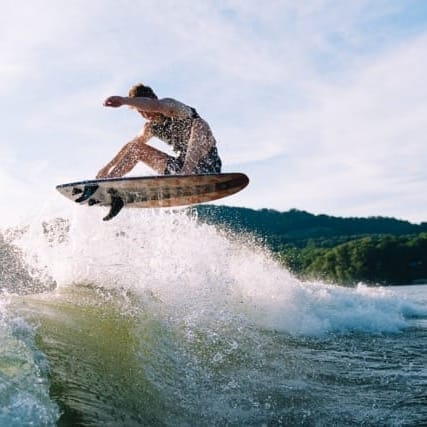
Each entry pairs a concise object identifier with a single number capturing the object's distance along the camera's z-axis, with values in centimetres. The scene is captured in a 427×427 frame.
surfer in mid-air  924
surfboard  922
